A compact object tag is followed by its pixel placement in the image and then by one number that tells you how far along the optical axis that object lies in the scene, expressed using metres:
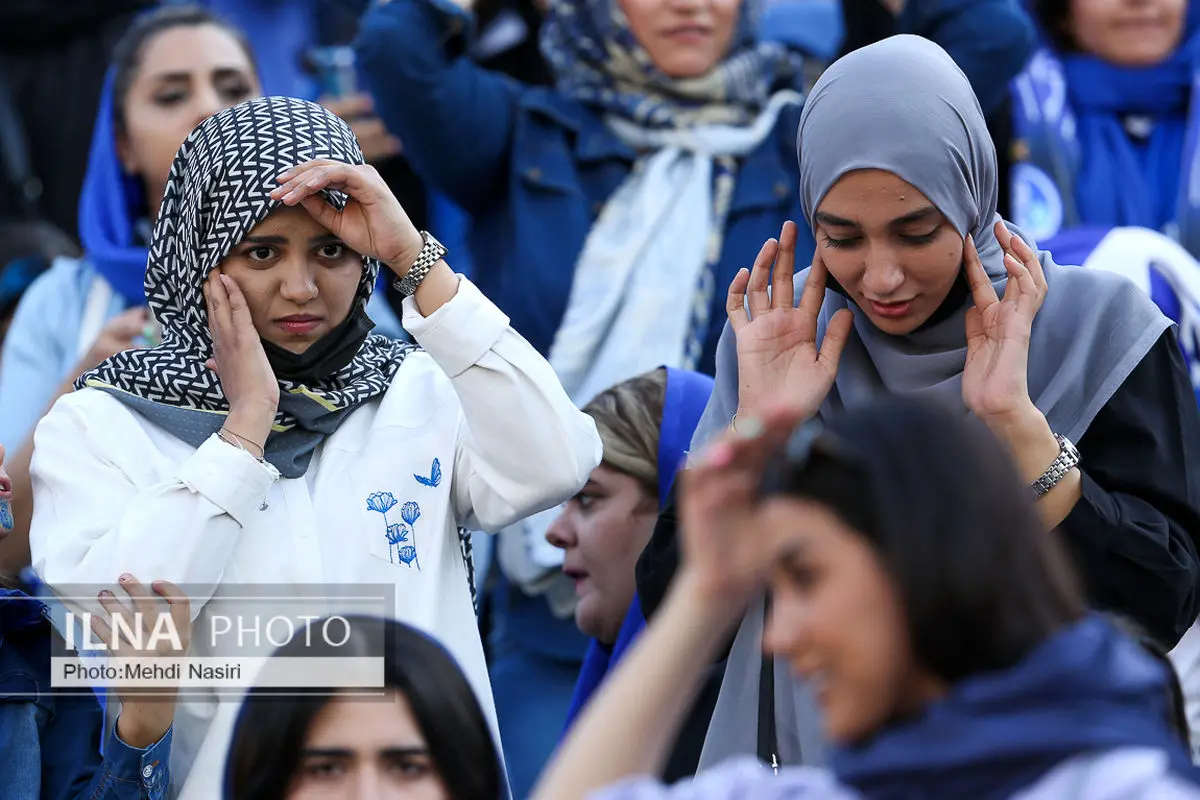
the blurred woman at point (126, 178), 9.73
